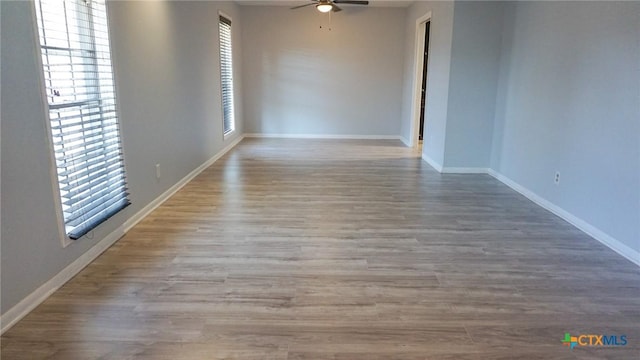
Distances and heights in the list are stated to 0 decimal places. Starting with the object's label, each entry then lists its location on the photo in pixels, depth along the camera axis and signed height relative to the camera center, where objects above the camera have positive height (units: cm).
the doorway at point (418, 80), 694 +17
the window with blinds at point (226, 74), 673 +25
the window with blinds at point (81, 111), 248 -14
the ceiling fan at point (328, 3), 609 +123
